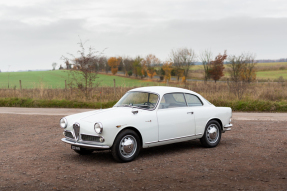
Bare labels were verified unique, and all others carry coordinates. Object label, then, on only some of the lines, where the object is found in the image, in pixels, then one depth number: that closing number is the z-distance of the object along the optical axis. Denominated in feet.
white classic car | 21.93
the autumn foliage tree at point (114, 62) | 275.26
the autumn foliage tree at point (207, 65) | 168.88
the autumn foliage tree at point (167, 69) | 207.10
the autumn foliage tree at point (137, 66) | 245.24
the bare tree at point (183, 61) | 175.83
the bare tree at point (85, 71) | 72.03
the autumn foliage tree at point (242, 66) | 122.21
